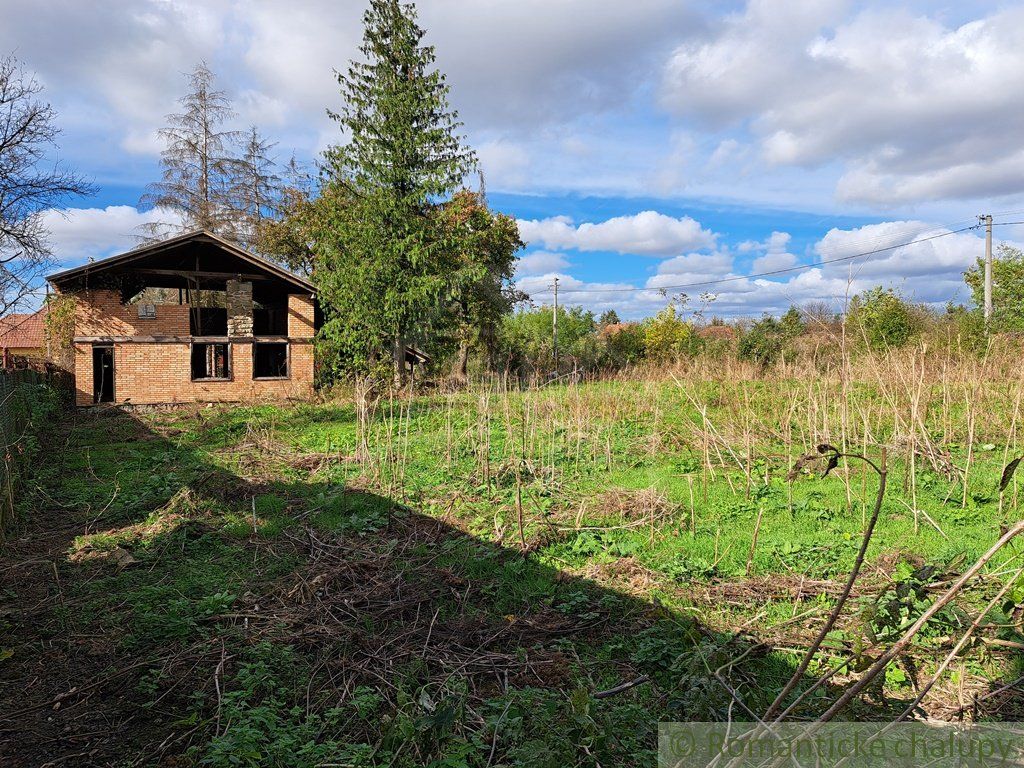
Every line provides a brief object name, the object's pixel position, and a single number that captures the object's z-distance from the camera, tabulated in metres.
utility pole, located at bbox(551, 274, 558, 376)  30.14
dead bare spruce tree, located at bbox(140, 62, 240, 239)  27.08
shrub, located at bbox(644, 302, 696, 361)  29.83
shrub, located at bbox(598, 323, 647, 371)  30.12
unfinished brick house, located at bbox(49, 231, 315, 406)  16.94
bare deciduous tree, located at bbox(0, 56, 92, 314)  18.25
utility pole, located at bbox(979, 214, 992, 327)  22.28
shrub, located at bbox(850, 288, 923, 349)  17.89
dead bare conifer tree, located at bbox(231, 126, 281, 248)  28.58
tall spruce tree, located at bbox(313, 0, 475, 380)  16.92
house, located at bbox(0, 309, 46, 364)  33.72
